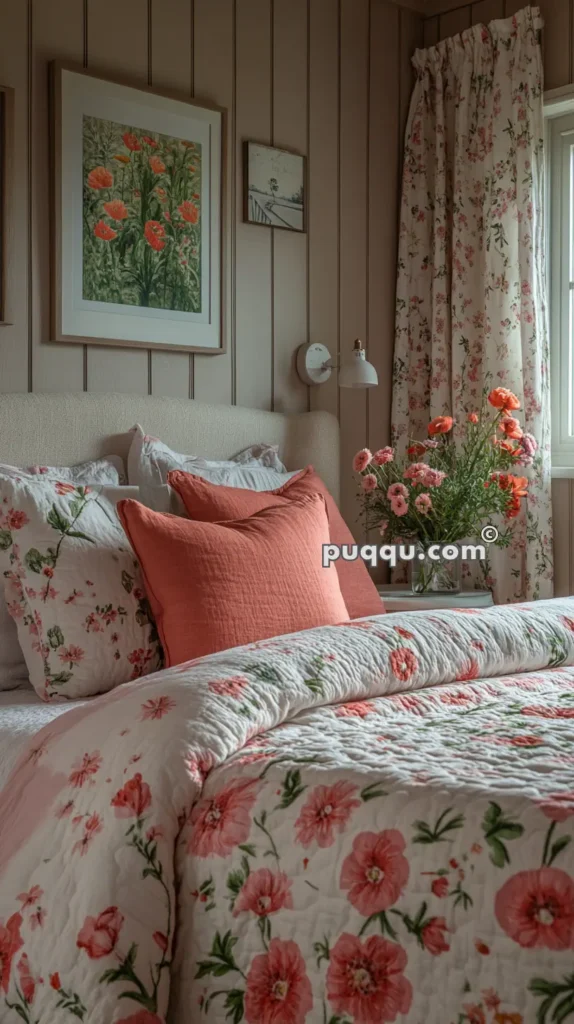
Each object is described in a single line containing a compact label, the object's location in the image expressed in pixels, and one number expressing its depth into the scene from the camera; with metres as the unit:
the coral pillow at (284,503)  2.36
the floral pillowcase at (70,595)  2.00
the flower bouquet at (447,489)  2.96
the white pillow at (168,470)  2.44
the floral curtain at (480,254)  3.28
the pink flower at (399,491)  2.95
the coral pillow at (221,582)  1.99
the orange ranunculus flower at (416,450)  3.14
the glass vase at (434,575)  3.03
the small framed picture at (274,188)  3.20
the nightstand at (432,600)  2.88
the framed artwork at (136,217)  2.77
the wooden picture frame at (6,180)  2.64
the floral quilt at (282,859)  1.03
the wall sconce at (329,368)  3.18
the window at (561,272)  3.38
